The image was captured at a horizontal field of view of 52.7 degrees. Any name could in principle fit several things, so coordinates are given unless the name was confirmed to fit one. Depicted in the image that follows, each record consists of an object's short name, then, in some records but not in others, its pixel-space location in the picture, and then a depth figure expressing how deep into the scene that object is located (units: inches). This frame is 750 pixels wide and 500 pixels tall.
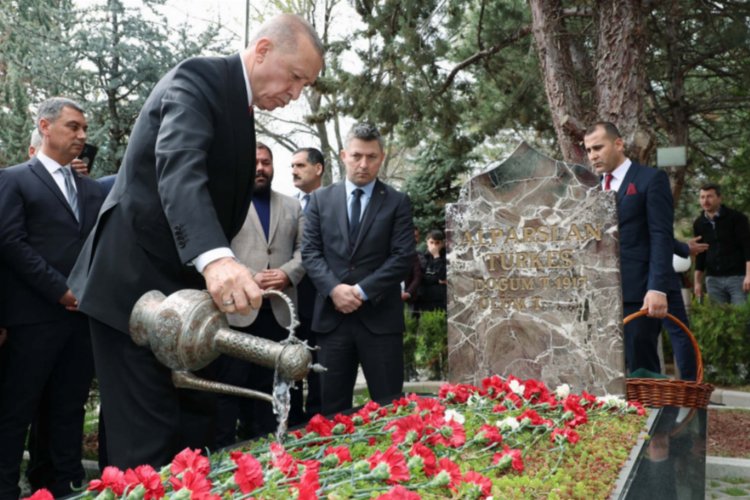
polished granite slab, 101.2
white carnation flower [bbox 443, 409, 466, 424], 115.7
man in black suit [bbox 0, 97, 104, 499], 150.9
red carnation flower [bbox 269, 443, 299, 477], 80.6
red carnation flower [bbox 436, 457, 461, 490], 83.3
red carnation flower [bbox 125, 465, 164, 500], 71.5
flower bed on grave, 74.9
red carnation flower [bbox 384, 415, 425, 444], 102.5
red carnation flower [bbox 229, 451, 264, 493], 74.2
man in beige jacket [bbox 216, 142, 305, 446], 175.6
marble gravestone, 163.6
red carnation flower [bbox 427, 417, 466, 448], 104.3
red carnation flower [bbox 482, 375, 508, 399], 150.3
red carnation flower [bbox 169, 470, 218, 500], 68.2
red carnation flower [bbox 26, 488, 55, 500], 67.3
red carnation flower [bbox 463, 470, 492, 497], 81.5
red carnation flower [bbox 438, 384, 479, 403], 148.4
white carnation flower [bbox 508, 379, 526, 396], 148.0
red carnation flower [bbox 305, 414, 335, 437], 109.0
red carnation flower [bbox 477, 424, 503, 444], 109.3
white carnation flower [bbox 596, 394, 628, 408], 147.8
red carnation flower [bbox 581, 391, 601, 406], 147.7
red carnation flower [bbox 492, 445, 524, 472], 97.9
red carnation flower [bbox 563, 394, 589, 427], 127.6
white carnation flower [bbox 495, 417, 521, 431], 119.4
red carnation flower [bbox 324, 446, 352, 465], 90.0
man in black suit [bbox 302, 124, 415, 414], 168.4
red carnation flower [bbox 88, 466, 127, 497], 73.0
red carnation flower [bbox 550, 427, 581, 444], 114.7
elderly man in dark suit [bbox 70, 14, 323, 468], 89.4
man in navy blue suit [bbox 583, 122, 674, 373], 175.9
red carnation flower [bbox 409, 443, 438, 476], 88.0
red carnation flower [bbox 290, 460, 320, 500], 71.4
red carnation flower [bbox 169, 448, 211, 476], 75.8
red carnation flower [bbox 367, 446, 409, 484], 79.7
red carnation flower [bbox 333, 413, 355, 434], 112.4
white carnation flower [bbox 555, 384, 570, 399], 149.9
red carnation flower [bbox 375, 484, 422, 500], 70.3
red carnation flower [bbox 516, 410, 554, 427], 122.8
